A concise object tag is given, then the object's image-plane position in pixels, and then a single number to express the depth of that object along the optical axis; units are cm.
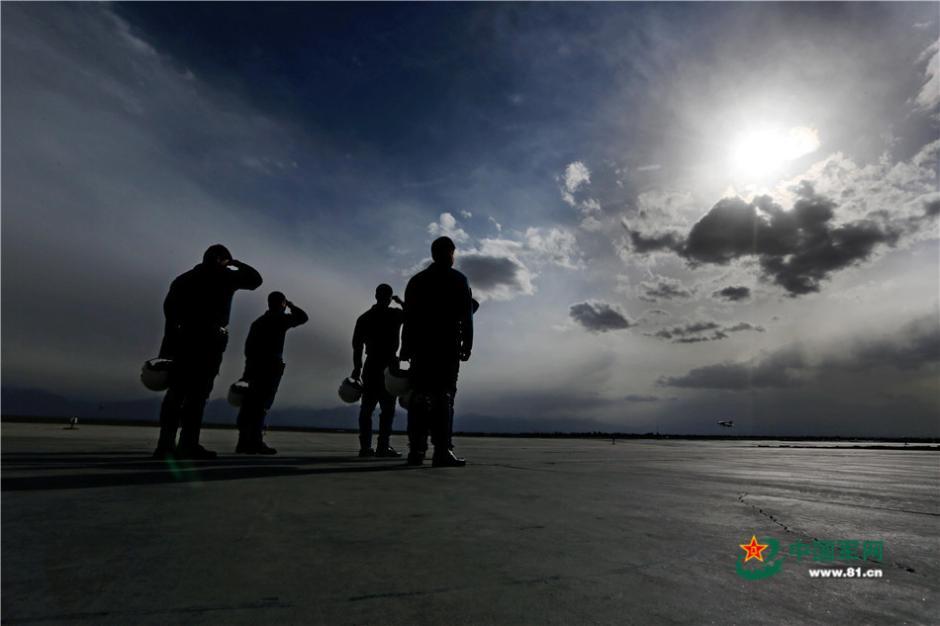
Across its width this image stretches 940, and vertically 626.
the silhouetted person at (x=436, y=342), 418
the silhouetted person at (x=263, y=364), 563
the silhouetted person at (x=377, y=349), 592
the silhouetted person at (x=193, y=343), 416
